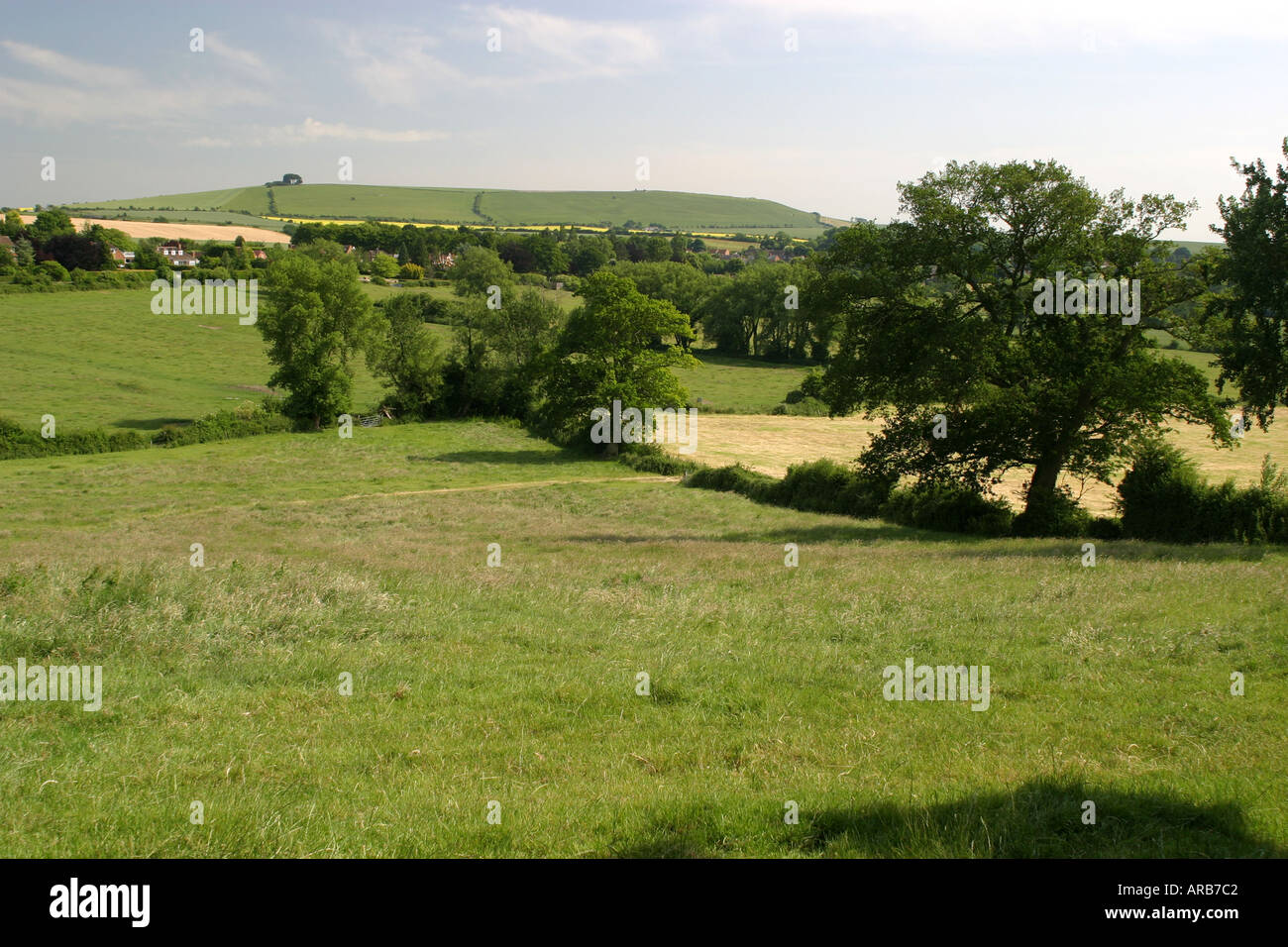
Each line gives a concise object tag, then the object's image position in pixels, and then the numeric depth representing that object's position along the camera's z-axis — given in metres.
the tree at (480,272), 107.50
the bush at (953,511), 32.62
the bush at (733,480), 46.84
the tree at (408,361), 77.88
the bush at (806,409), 89.62
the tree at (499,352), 78.94
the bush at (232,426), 63.97
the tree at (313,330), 72.12
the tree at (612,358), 62.38
